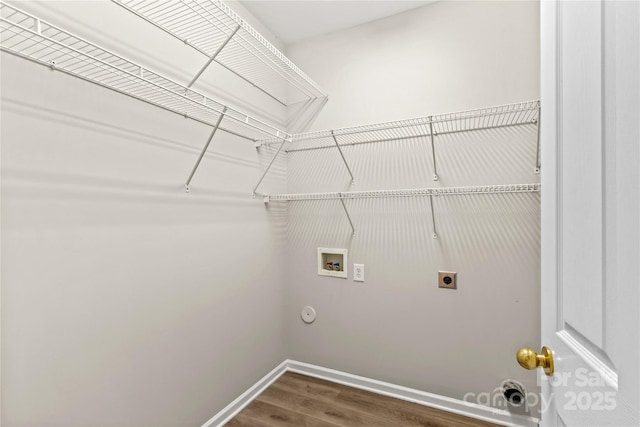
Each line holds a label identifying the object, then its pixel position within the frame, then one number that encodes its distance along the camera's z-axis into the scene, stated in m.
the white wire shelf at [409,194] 1.45
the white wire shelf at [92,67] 0.91
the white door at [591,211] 0.40
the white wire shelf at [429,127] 1.48
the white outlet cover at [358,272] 1.98
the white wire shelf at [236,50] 1.29
